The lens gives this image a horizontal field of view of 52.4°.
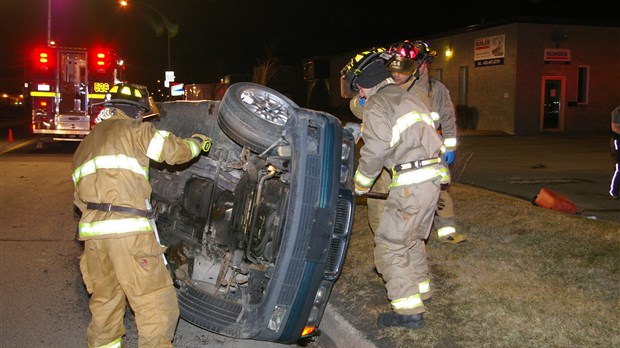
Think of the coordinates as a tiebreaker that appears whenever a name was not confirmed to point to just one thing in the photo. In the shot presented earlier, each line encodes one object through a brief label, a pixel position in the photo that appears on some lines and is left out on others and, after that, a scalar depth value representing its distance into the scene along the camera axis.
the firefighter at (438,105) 5.47
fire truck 17.98
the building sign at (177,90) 28.77
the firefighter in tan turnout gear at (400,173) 4.14
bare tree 37.11
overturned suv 3.58
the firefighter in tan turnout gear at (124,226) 3.83
